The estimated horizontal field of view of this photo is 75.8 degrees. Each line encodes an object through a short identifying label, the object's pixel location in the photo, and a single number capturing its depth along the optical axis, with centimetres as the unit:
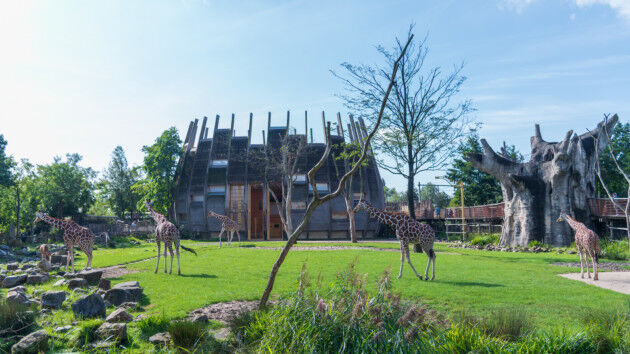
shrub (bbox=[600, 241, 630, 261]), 1848
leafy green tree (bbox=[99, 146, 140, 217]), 4866
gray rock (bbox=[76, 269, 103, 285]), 1089
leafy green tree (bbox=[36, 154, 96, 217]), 3578
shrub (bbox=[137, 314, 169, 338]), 610
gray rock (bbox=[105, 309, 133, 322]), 647
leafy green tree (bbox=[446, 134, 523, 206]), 4188
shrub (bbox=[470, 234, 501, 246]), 2692
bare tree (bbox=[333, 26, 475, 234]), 2302
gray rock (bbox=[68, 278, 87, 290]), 993
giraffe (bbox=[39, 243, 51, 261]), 1611
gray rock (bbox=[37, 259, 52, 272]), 1351
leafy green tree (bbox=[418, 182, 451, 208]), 5700
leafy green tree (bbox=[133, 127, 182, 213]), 3694
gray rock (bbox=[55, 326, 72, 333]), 618
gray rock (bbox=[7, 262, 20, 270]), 1403
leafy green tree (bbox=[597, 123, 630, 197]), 3475
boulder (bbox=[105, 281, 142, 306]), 828
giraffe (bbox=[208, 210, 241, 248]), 2720
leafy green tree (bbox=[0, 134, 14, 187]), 3005
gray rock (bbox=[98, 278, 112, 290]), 962
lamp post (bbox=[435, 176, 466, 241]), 3203
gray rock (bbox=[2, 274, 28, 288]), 1055
